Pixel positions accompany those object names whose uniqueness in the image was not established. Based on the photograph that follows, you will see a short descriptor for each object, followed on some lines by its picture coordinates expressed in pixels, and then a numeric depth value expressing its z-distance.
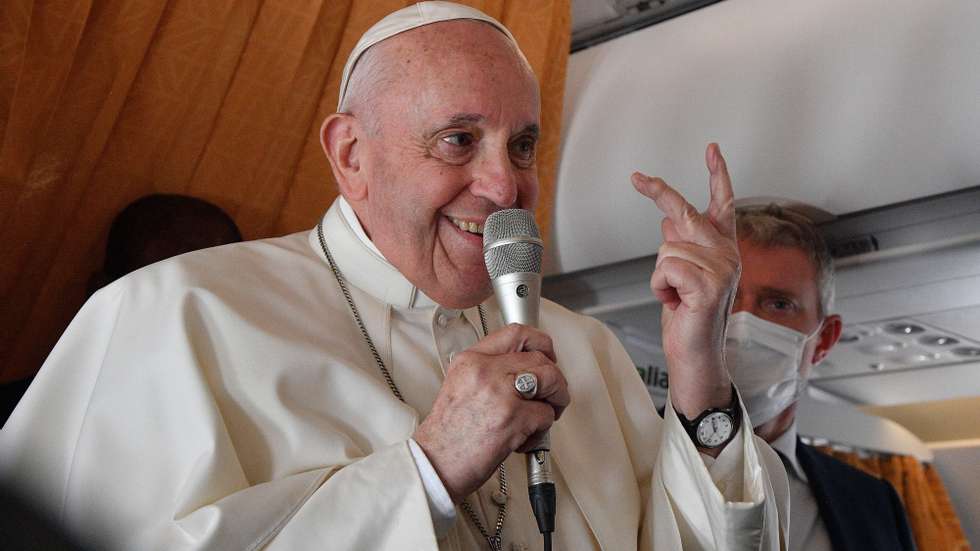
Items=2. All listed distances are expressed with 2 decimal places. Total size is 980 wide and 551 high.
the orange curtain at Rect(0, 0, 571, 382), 2.89
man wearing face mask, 3.55
